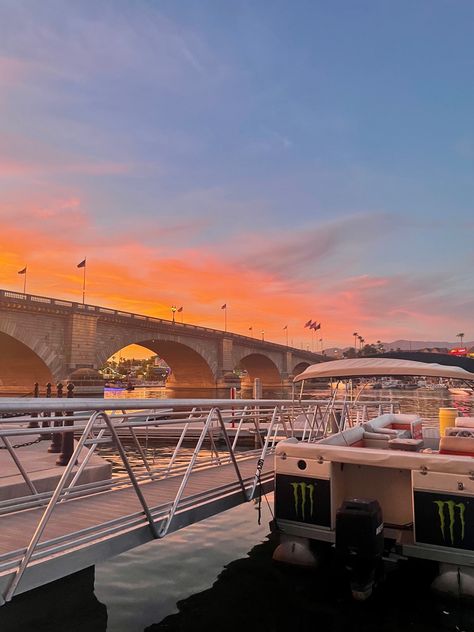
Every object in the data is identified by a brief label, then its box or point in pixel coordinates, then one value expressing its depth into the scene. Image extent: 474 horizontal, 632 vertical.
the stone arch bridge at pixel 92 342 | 43.94
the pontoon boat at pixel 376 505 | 5.38
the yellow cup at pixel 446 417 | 13.25
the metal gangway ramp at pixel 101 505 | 4.19
